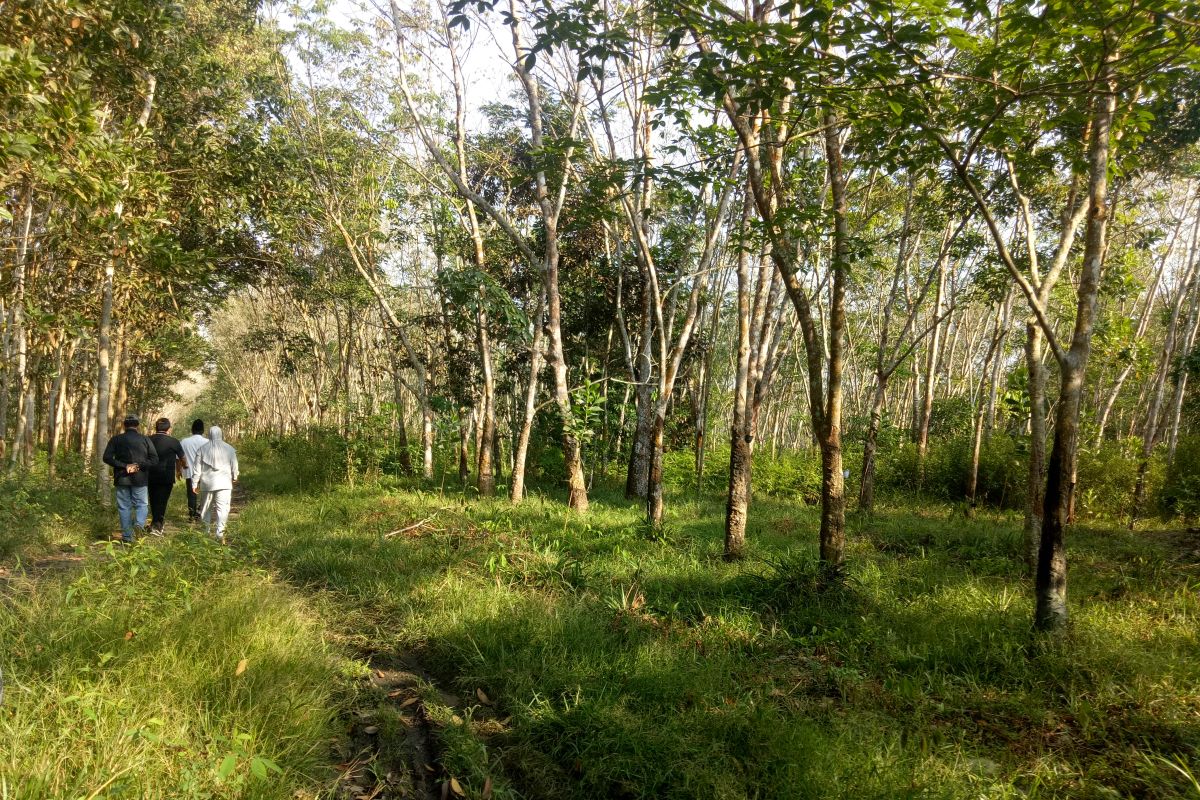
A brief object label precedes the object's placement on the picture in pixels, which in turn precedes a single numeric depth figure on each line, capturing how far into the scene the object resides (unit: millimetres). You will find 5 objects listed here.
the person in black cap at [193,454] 7539
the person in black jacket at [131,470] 6863
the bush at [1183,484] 9195
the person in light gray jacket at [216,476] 6957
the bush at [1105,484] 9727
